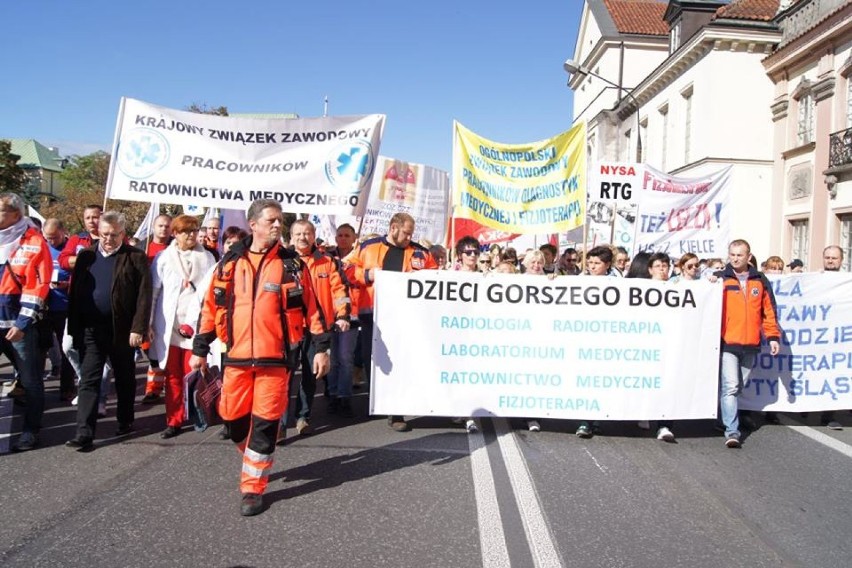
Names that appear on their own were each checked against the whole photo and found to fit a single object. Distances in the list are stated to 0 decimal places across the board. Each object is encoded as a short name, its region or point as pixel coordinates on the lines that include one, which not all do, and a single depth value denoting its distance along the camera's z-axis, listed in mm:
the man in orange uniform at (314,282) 5348
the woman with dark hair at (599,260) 6281
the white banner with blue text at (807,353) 6551
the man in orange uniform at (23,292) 5141
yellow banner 7137
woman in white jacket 5754
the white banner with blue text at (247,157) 6648
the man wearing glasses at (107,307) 5317
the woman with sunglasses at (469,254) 6750
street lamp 18680
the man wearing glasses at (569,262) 8891
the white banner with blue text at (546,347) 5836
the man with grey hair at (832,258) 7375
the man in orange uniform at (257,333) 4062
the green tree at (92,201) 41375
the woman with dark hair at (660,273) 5770
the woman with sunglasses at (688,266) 6961
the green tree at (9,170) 60469
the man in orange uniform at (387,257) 6301
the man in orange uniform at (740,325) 5812
